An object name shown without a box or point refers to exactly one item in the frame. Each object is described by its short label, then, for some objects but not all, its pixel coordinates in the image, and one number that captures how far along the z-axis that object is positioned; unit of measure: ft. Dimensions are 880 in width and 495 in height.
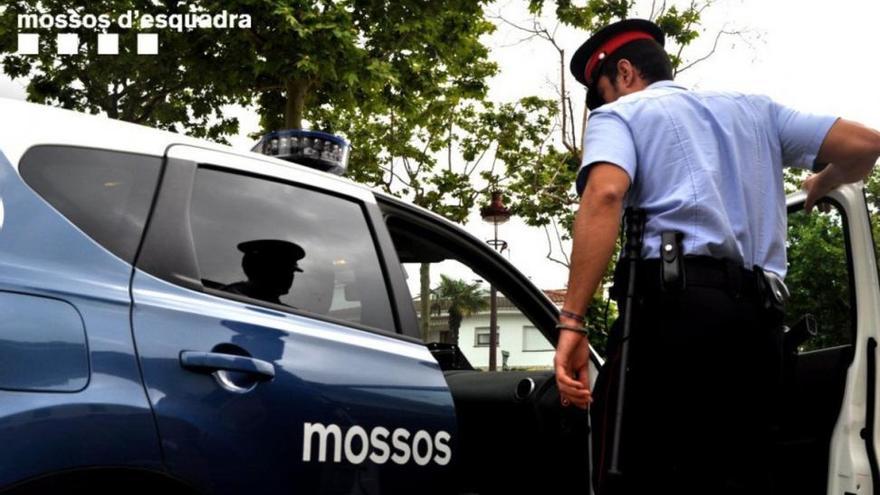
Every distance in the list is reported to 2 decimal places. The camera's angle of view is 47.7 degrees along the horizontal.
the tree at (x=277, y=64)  38.24
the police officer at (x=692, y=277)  8.00
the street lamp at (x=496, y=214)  55.11
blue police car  5.96
